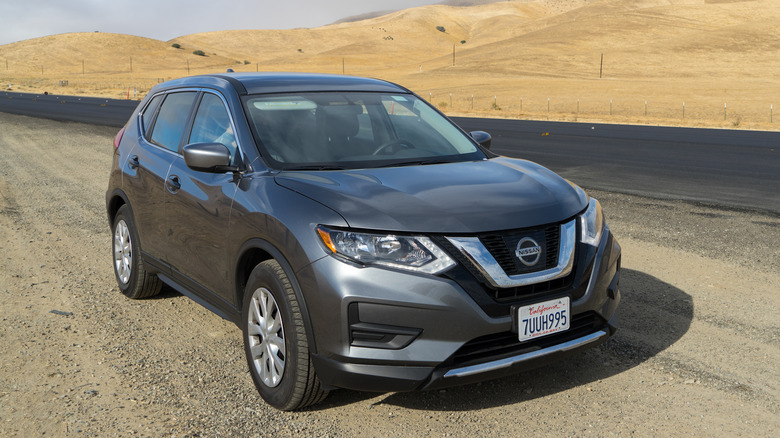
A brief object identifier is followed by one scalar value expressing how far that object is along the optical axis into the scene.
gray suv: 3.56
